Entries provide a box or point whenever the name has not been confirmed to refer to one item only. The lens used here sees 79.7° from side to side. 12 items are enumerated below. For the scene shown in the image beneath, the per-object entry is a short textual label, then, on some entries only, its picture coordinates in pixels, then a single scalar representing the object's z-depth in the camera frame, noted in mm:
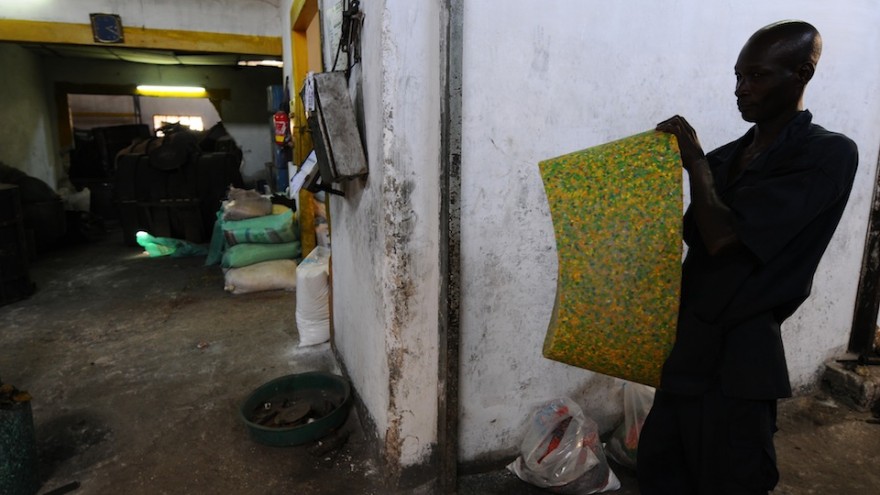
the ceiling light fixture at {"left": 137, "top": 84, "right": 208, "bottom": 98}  9790
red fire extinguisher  4613
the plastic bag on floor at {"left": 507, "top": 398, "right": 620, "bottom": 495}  2072
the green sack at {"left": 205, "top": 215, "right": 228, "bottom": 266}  5754
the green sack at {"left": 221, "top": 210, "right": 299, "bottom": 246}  4789
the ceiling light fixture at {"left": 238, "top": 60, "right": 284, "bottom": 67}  6880
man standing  1206
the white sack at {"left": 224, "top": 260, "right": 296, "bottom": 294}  4652
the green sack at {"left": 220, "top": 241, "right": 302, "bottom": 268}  4746
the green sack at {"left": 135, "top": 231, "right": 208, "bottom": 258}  6273
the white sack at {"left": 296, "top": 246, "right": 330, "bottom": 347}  3395
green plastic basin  2377
